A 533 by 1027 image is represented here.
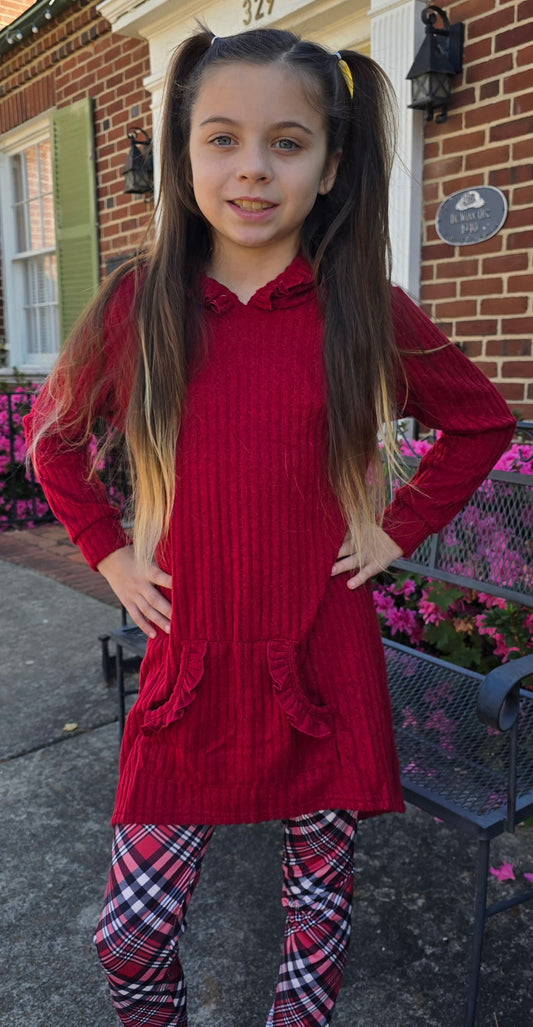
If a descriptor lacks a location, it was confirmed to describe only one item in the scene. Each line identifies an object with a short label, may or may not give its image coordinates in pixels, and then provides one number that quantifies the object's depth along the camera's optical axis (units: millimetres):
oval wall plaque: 3334
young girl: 1274
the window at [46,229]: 6125
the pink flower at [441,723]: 2004
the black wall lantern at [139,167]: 5285
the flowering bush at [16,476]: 6016
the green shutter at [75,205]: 6008
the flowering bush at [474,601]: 2311
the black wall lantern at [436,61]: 3279
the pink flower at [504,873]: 2059
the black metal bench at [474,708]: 1571
